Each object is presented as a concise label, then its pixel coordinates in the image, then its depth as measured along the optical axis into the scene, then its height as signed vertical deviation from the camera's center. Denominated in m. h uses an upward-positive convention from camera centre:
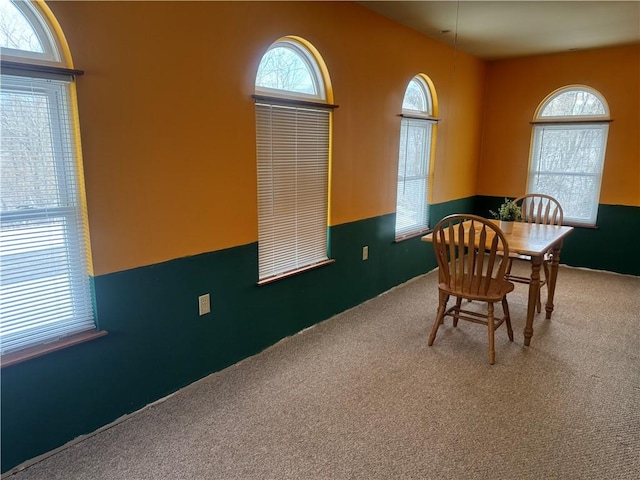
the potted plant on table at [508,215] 3.11 -0.38
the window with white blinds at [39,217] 1.57 -0.23
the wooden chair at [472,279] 2.49 -0.75
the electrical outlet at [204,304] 2.30 -0.80
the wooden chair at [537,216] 3.36 -0.52
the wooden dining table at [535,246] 2.62 -0.53
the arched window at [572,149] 4.46 +0.18
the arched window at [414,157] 3.88 +0.07
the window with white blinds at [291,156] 2.55 +0.04
